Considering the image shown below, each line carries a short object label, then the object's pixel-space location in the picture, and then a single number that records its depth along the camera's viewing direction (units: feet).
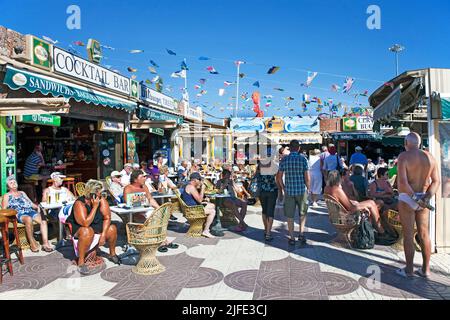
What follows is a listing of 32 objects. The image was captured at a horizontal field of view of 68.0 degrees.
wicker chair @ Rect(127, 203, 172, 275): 13.44
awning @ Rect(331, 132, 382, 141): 65.05
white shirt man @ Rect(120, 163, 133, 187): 24.37
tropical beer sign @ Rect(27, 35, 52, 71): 21.80
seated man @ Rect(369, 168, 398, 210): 18.48
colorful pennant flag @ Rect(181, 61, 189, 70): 36.24
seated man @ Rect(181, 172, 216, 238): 19.17
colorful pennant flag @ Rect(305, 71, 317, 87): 41.23
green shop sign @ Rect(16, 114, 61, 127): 21.03
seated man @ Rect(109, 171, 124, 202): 20.60
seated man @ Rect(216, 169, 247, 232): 20.83
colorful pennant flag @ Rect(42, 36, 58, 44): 24.00
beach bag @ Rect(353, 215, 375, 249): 16.35
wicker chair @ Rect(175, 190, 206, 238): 18.97
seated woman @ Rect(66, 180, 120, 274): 13.84
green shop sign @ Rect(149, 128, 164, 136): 42.03
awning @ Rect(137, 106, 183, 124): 35.42
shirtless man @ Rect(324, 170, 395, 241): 16.74
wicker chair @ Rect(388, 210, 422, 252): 16.65
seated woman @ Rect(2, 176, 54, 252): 16.76
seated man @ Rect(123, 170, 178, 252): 16.80
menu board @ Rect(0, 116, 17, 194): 20.53
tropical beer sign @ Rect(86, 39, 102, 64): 30.37
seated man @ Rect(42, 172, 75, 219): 18.16
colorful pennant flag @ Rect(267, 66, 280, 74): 37.60
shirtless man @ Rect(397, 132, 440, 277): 12.55
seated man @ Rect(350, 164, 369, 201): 20.12
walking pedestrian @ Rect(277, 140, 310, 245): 17.03
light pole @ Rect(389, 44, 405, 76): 66.08
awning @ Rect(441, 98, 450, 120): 15.06
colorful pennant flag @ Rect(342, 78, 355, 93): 44.86
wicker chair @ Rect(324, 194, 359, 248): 16.48
